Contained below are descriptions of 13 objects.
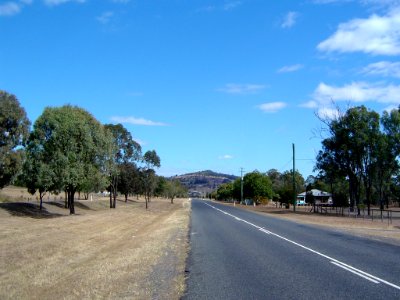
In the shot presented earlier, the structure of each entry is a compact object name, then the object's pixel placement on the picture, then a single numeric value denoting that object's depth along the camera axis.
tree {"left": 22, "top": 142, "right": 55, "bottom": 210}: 36.47
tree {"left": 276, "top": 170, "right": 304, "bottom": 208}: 104.88
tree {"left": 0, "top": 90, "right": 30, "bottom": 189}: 32.00
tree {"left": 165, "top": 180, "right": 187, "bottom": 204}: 124.39
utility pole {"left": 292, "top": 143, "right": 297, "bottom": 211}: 69.38
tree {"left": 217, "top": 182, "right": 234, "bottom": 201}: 181.20
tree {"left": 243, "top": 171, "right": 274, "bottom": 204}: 119.62
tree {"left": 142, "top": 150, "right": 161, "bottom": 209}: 81.69
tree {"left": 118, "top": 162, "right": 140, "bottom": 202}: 78.20
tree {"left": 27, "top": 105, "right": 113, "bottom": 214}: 37.00
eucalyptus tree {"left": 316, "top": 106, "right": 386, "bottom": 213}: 59.63
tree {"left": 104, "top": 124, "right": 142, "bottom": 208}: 66.88
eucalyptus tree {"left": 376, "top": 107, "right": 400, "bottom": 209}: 59.16
